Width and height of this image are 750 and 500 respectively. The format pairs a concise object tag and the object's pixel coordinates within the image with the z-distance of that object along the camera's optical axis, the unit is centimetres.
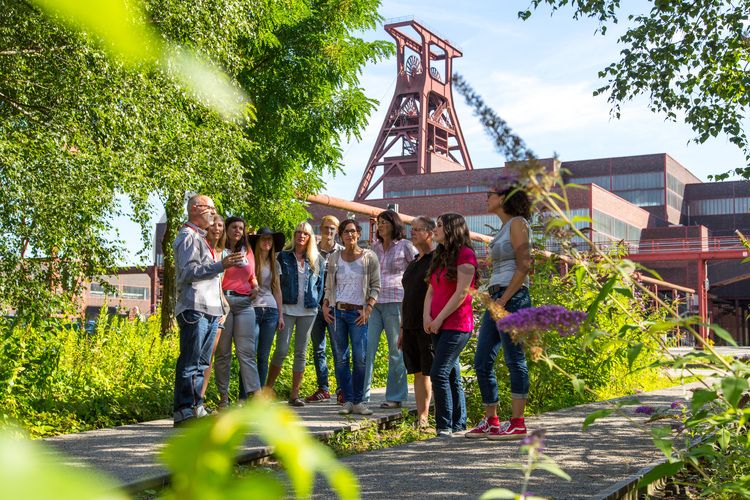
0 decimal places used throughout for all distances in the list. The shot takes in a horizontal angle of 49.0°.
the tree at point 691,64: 834
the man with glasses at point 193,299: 602
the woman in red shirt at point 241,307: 689
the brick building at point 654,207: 5572
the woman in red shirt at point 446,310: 582
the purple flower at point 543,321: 277
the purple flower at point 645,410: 409
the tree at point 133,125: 808
